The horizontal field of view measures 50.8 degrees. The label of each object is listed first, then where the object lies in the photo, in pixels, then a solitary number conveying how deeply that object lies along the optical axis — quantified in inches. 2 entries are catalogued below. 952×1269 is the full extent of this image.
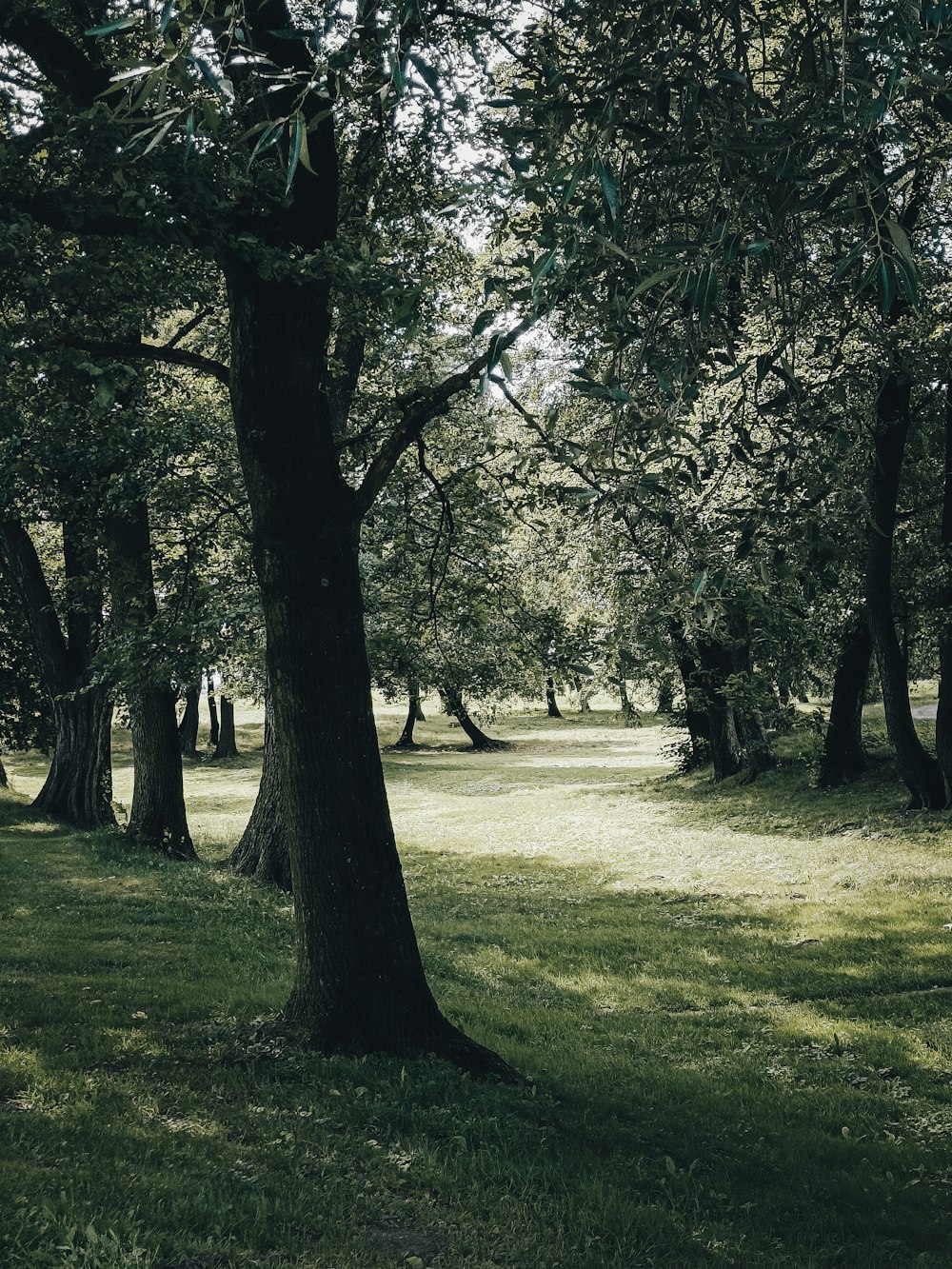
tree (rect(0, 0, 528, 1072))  262.8
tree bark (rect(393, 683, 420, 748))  2091.5
